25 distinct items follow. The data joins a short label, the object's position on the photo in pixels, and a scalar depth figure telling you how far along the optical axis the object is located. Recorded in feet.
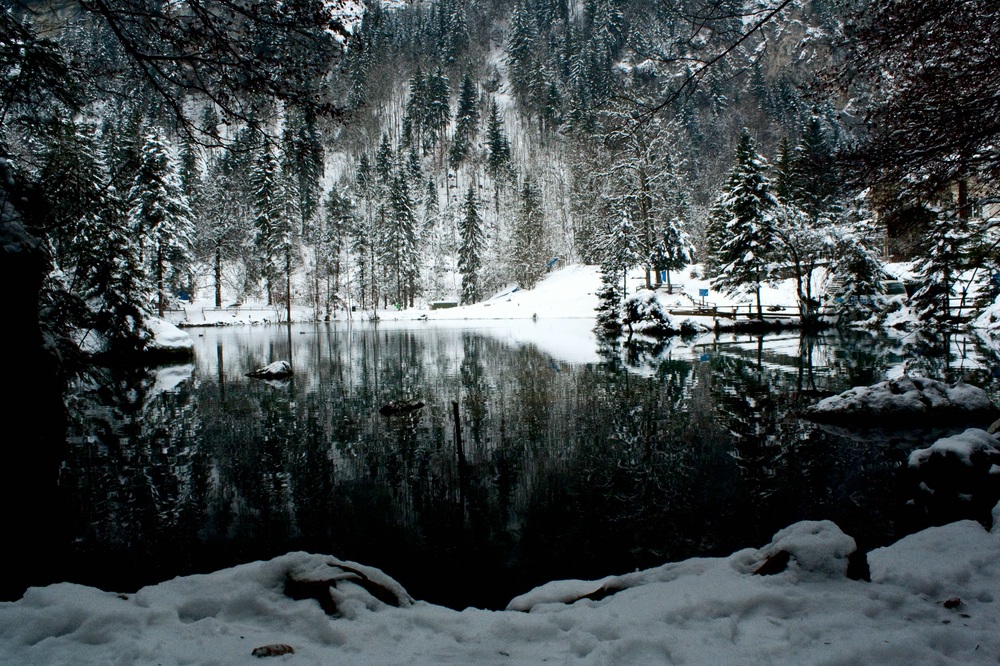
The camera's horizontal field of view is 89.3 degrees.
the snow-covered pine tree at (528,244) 242.17
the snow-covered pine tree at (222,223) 208.44
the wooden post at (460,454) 28.85
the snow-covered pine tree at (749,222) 126.41
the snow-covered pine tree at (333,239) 224.74
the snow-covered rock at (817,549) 13.56
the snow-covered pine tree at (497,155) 326.65
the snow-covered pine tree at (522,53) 394.73
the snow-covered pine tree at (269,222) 187.73
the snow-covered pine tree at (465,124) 357.20
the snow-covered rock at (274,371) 69.26
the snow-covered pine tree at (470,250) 246.47
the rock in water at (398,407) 47.32
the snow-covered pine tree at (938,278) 98.22
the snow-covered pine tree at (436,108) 378.53
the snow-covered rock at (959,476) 22.15
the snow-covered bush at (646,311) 130.62
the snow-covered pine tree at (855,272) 117.08
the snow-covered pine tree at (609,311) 140.67
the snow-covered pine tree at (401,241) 239.30
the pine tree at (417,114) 383.45
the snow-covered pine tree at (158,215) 149.07
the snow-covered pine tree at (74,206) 25.58
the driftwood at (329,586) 13.48
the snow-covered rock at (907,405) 38.75
